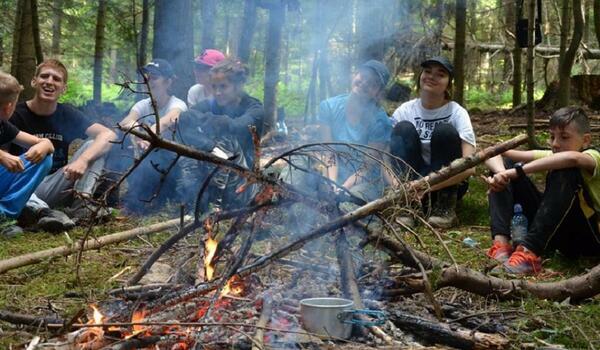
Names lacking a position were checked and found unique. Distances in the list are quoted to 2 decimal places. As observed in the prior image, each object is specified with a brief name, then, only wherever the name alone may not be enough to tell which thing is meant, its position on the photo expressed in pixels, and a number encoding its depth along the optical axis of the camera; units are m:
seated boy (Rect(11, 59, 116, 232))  5.42
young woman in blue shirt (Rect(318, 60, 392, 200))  5.46
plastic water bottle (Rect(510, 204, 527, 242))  4.56
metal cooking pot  2.76
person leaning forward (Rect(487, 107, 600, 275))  4.11
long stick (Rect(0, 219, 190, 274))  3.92
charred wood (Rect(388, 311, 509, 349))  2.76
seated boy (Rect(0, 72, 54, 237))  5.09
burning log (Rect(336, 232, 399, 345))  3.07
